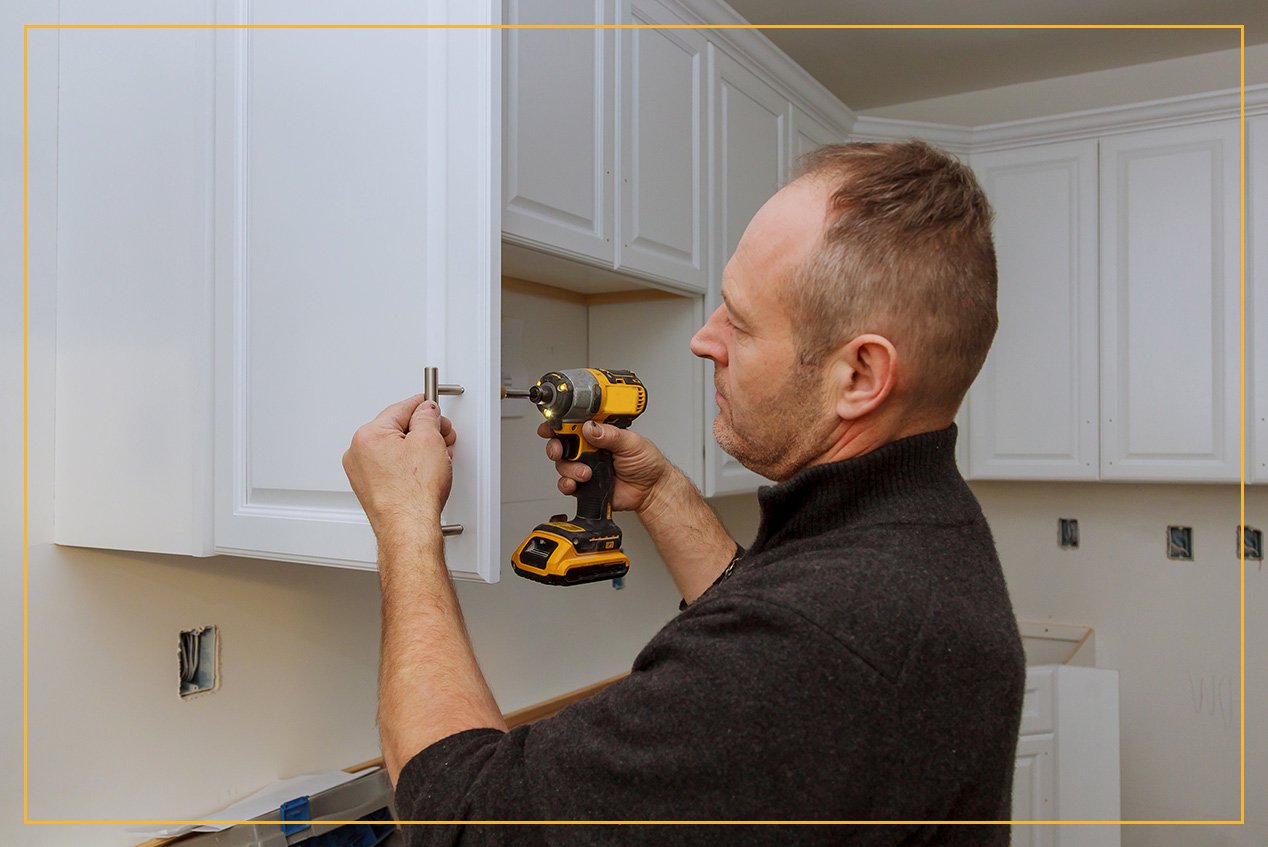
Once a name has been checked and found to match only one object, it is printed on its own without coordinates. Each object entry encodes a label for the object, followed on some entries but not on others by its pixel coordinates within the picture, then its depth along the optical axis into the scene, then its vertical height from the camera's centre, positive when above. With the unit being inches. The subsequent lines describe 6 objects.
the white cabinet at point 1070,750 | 99.8 -32.9
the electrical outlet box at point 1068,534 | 125.6 -12.3
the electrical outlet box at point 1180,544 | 118.4 -12.9
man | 28.5 -5.4
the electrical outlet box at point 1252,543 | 114.5 -12.3
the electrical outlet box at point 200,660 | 61.6 -14.6
